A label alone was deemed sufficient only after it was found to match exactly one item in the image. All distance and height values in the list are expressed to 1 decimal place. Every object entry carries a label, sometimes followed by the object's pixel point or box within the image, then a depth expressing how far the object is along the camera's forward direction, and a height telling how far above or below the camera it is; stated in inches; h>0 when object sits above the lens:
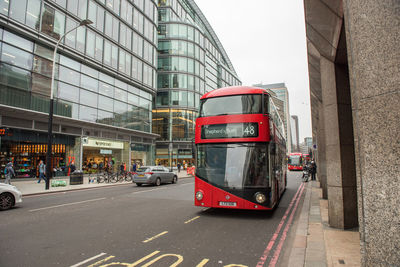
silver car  693.3 -55.9
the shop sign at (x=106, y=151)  1046.4 +24.4
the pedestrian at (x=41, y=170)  743.1 -39.8
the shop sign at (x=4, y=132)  547.2 +56.9
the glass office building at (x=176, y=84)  1834.4 +561.2
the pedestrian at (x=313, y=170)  837.4 -49.9
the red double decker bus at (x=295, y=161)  1577.3 -35.5
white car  339.4 -55.8
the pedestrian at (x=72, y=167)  831.1 -36.4
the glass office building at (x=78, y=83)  741.3 +288.9
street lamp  581.1 +41.7
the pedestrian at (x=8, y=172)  619.2 -37.7
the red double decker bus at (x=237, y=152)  278.8 +4.5
